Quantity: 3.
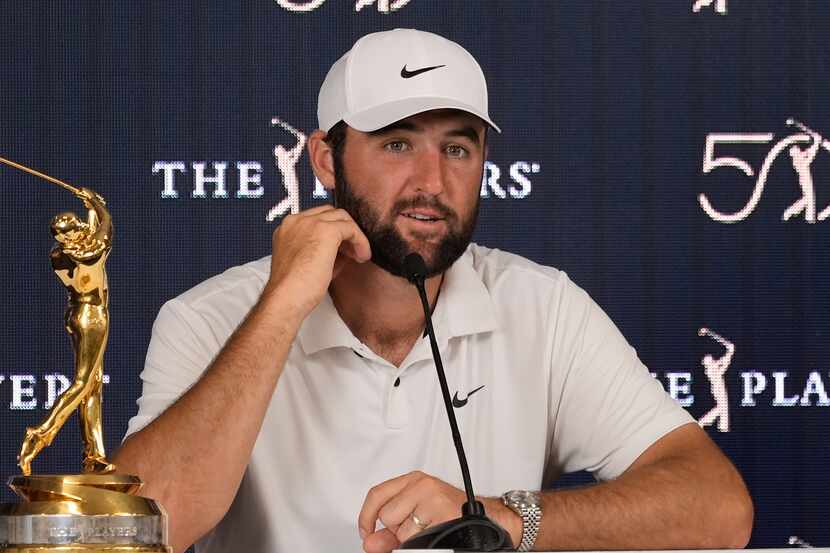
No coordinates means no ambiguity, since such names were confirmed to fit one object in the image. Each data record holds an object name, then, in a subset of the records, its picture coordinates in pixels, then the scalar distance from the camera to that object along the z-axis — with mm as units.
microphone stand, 5268
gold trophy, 5076
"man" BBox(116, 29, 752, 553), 5786
